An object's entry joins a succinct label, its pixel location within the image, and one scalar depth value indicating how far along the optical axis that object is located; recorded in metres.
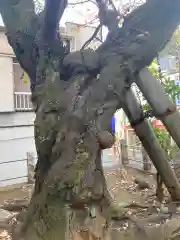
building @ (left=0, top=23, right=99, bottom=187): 6.56
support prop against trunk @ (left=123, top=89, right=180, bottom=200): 2.94
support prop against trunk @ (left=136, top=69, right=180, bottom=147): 2.56
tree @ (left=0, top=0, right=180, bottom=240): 1.89
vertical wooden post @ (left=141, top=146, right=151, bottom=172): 5.92
